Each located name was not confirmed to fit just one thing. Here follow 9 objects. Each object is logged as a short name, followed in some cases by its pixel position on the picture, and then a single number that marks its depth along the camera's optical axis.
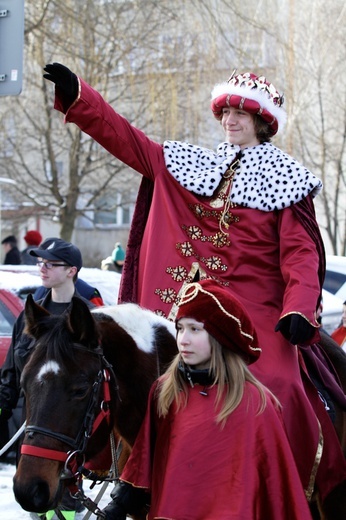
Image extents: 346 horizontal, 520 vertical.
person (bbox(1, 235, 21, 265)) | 30.64
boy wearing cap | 10.64
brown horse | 6.47
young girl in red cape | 6.62
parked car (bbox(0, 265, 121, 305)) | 17.87
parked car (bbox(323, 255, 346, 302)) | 25.07
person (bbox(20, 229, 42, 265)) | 27.94
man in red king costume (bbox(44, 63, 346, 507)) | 7.93
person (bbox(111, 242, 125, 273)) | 30.39
